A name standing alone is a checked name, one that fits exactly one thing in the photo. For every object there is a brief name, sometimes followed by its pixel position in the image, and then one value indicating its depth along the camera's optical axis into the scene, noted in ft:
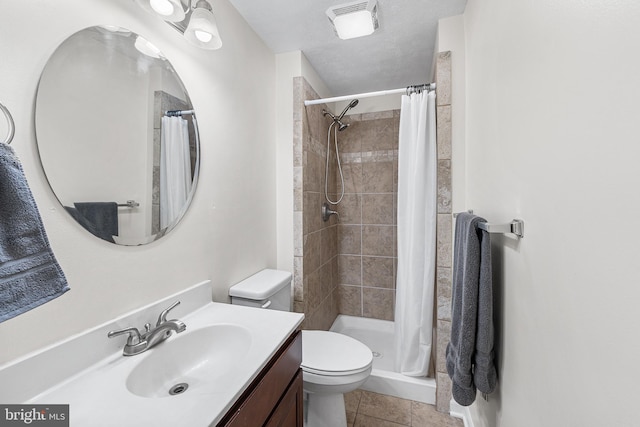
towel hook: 1.68
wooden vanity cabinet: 2.35
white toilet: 4.36
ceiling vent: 4.65
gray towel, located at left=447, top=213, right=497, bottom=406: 3.04
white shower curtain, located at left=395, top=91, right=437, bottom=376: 5.58
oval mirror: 2.46
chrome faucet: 2.83
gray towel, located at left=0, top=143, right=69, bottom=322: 1.55
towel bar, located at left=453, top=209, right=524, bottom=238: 2.62
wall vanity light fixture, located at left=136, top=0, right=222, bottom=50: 2.97
